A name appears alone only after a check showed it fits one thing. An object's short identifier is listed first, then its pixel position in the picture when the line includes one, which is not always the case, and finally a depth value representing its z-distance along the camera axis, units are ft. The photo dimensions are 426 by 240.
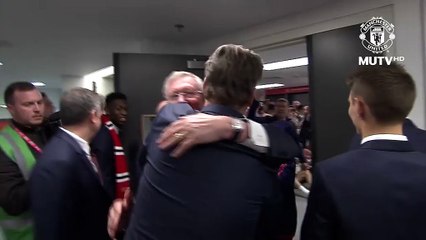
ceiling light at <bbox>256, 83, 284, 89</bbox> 33.71
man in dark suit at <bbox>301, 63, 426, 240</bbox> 2.83
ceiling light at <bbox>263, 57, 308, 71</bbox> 21.04
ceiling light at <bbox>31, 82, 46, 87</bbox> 32.00
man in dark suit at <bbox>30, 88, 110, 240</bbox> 4.31
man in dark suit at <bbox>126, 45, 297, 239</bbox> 2.88
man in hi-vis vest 4.81
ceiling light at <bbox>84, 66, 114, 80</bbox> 24.76
